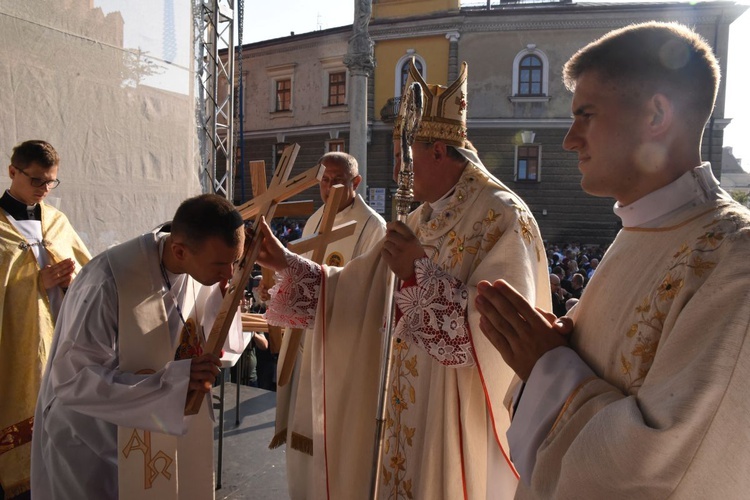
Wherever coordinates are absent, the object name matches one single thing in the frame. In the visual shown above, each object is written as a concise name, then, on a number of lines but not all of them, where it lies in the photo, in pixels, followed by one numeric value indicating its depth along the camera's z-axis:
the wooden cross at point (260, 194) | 3.05
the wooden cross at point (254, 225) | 2.21
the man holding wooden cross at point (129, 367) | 2.15
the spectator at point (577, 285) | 9.33
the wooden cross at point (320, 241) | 3.23
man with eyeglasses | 3.70
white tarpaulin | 5.07
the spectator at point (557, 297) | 7.31
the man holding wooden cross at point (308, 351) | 3.32
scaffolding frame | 7.07
